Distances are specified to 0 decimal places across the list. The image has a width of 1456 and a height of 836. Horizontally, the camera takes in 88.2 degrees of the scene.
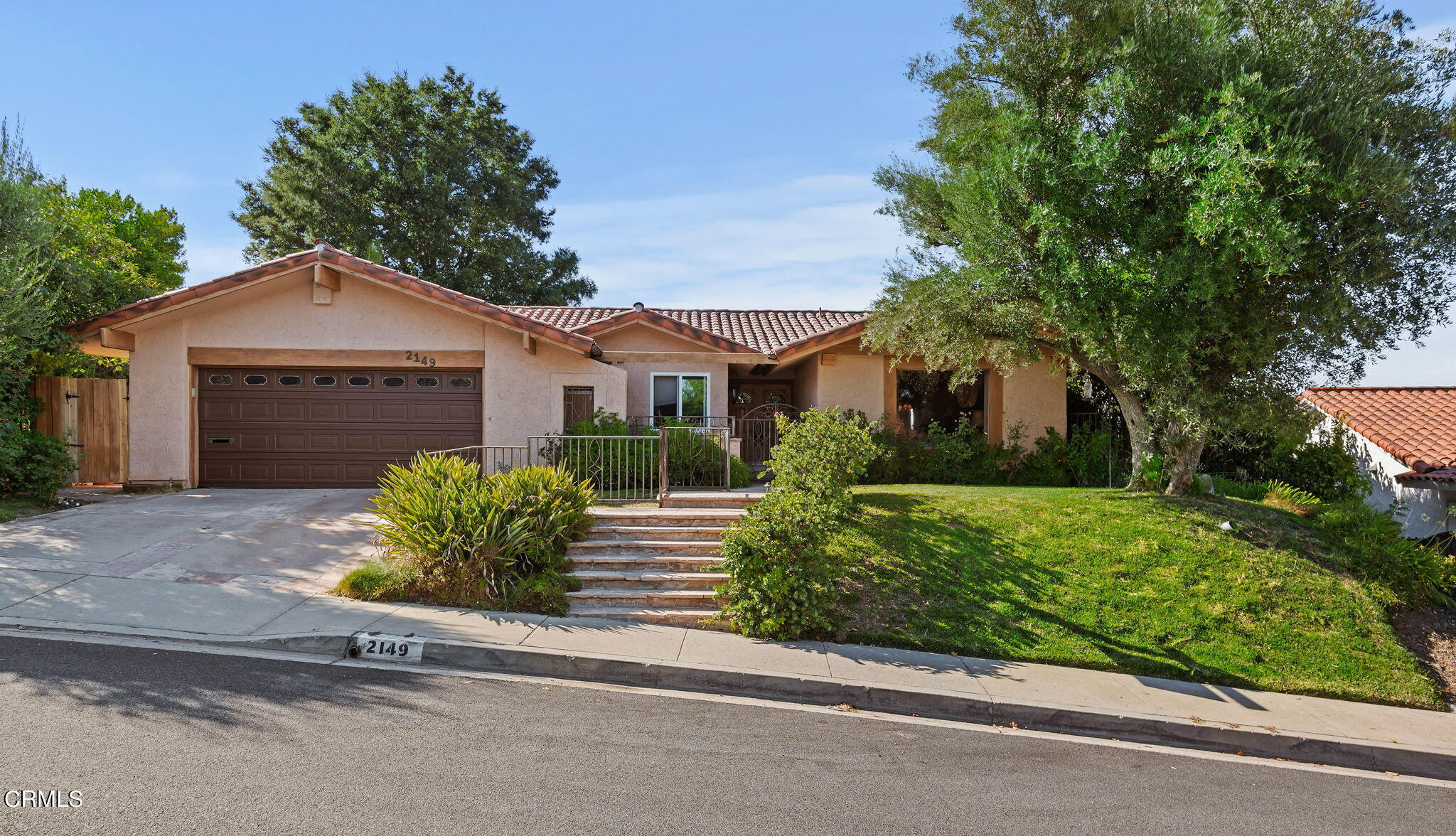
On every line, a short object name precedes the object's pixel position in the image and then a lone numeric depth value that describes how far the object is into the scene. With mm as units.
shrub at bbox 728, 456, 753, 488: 12477
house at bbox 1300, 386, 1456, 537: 13984
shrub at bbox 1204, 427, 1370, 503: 13938
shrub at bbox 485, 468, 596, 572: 8336
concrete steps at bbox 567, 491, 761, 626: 8023
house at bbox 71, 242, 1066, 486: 13133
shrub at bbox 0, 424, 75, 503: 11141
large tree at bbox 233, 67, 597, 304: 28906
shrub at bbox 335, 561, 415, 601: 7945
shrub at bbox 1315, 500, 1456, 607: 8633
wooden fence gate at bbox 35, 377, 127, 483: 12867
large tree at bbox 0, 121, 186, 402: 11125
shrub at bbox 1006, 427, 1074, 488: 15164
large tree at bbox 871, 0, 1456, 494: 7996
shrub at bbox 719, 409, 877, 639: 7453
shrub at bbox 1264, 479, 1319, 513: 10797
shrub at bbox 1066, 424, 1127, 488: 14805
